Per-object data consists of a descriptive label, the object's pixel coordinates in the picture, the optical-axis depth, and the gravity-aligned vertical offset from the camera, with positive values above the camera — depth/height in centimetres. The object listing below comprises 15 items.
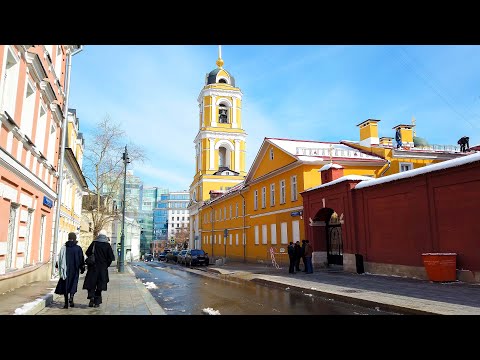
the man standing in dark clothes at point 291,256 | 2092 -61
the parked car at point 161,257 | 6293 -188
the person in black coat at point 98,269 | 909 -52
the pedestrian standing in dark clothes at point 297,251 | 2098 -35
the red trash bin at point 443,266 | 1329 -77
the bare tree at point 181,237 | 11939 +247
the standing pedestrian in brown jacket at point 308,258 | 2000 -69
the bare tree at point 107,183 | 3284 +562
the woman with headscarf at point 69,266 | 899 -46
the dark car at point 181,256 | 4032 -115
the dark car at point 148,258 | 7396 -225
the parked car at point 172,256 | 4691 -131
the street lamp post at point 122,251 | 2543 -32
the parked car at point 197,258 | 3647 -115
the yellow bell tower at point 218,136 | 6141 +1673
